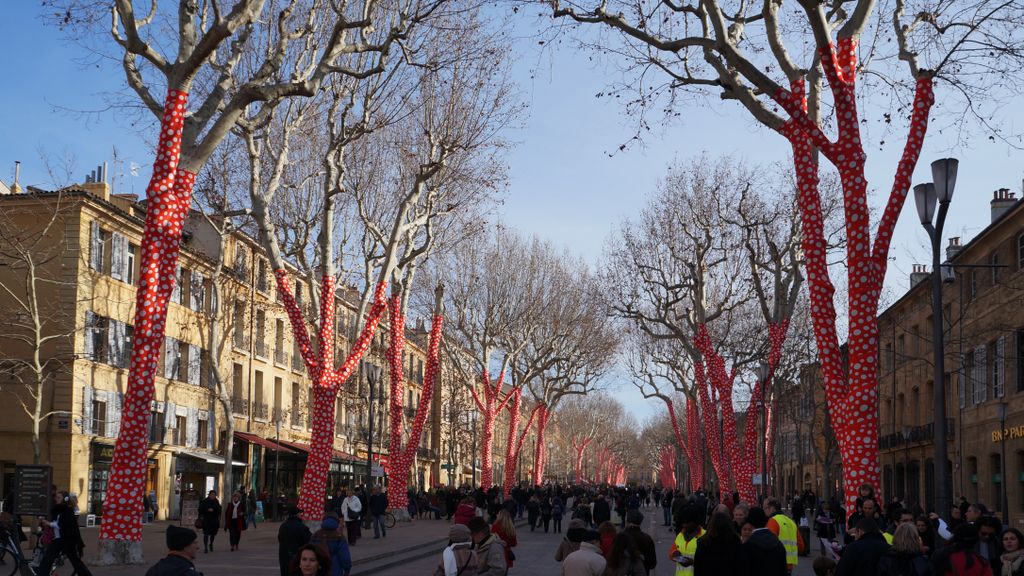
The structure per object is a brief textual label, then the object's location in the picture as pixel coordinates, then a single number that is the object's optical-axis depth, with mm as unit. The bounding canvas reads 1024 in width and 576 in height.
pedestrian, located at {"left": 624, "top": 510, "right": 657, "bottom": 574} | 9977
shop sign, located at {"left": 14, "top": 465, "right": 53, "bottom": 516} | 20078
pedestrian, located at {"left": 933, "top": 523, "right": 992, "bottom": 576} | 8891
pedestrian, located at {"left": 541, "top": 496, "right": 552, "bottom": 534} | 39428
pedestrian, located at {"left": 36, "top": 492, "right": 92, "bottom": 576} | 15492
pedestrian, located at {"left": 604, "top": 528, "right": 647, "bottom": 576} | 9055
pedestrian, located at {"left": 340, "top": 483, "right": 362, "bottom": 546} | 26578
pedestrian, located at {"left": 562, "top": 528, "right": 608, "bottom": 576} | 8445
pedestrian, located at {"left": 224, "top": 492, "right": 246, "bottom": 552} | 25141
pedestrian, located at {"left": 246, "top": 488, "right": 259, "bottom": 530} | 40656
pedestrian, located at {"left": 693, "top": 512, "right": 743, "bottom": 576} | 7984
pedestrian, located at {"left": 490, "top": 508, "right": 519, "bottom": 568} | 12297
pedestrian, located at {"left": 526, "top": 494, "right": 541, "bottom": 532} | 39844
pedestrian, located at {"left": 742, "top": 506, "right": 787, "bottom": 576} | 8055
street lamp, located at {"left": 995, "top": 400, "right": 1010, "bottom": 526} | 30719
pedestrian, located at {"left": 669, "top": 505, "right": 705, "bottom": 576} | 9747
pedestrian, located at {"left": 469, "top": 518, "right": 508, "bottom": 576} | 9391
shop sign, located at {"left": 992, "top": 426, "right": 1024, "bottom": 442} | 32094
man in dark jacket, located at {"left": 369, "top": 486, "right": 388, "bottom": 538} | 29734
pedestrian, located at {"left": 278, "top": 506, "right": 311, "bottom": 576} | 12000
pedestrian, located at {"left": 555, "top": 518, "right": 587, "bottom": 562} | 9670
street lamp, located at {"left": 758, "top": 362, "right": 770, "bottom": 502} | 31547
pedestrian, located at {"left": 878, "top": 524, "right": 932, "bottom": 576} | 7965
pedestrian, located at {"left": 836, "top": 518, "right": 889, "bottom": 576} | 8070
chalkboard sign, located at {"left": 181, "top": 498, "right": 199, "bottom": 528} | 31266
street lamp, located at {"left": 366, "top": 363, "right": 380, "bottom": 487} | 34062
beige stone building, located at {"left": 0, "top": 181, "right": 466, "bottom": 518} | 35562
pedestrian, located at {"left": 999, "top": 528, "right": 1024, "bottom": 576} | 9320
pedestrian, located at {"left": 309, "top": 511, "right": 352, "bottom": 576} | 10375
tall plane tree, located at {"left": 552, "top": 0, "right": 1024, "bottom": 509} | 14891
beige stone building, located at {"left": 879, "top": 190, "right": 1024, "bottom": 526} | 32875
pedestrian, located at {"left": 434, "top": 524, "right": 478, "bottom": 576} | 9281
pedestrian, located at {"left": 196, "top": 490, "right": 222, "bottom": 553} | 24297
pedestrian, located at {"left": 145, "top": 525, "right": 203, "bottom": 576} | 6312
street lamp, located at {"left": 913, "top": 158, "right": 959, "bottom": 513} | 14086
